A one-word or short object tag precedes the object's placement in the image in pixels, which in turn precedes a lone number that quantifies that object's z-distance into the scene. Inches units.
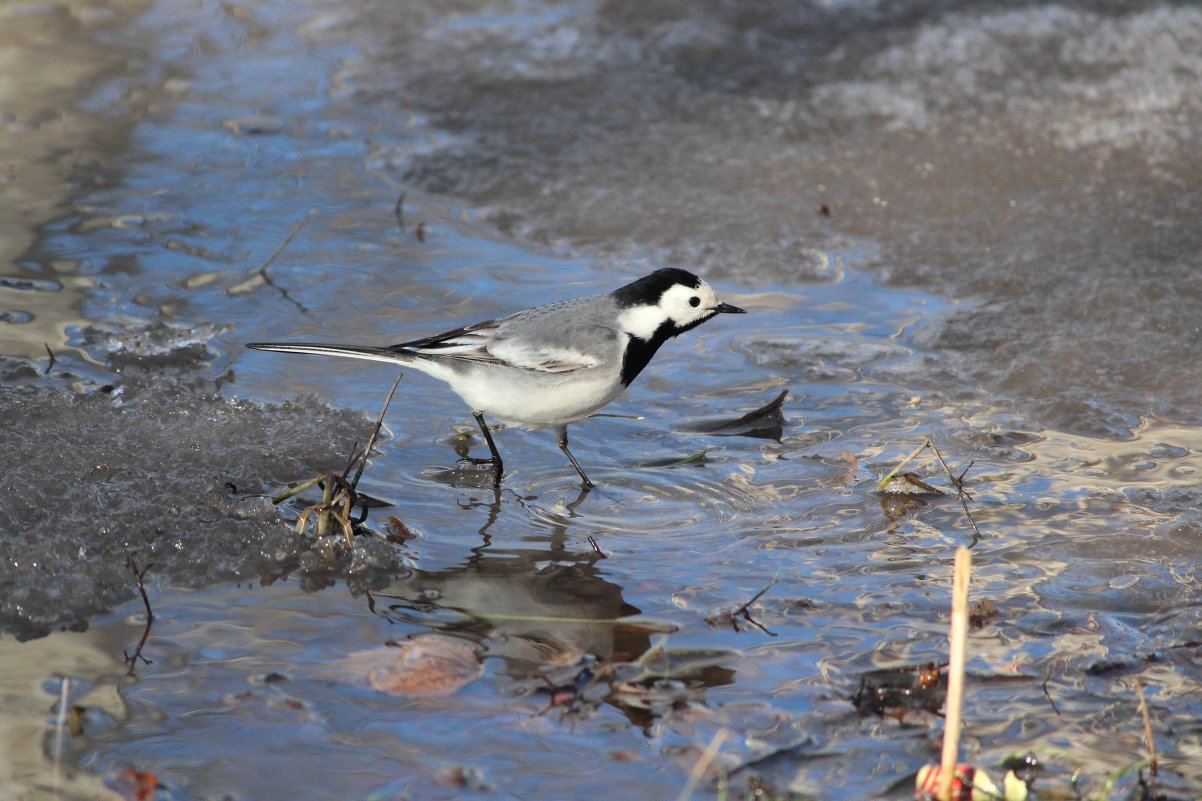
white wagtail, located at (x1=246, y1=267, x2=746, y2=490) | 400.8
